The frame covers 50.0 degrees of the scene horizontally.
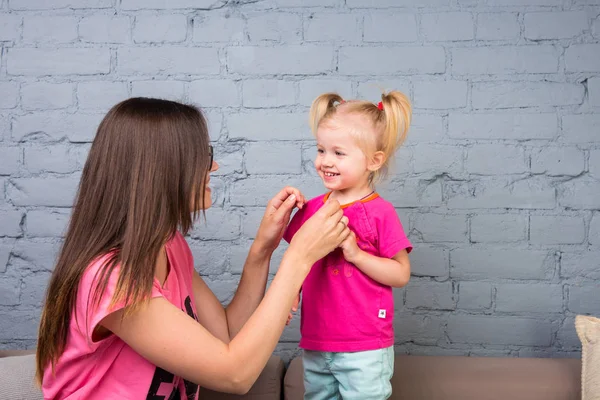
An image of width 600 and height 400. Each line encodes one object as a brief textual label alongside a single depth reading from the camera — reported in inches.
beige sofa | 71.0
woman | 50.7
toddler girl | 62.6
